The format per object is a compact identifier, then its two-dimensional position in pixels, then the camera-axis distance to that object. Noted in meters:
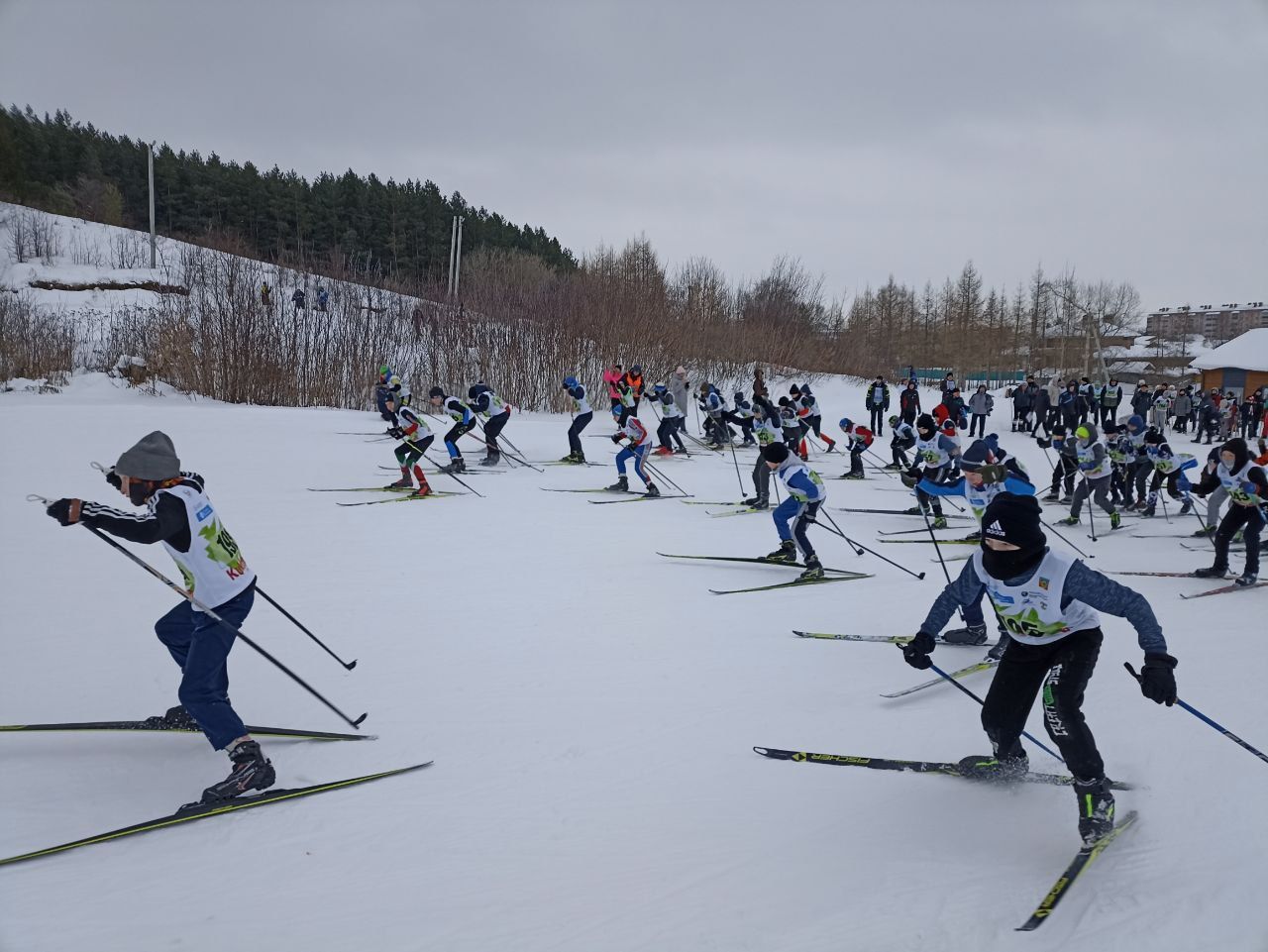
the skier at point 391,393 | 11.41
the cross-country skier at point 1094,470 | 9.52
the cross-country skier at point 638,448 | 11.01
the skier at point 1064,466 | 11.12
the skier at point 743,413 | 14.01
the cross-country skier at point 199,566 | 3.17
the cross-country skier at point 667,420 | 14.63
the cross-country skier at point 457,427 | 11.71
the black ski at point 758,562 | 7.38
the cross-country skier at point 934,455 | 9.48
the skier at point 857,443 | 13.28
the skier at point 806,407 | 14.09
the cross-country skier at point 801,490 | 6.98
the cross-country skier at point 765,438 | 10.39
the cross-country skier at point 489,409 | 12.41
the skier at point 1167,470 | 9.29
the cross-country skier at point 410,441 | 10.23
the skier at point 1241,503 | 6.61
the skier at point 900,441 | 12.01
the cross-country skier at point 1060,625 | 2.78
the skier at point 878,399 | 19.23
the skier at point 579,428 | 13.54
